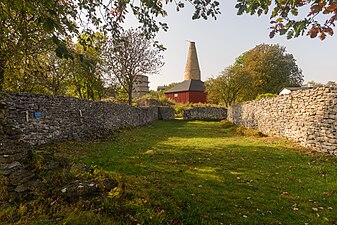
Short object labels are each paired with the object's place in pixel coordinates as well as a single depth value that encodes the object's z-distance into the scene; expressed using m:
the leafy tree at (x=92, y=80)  20.07
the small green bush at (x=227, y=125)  21.10
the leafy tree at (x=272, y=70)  40.81
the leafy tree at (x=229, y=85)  35.69
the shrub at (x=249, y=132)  13.31
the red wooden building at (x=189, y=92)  46.00
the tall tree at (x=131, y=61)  23.05
